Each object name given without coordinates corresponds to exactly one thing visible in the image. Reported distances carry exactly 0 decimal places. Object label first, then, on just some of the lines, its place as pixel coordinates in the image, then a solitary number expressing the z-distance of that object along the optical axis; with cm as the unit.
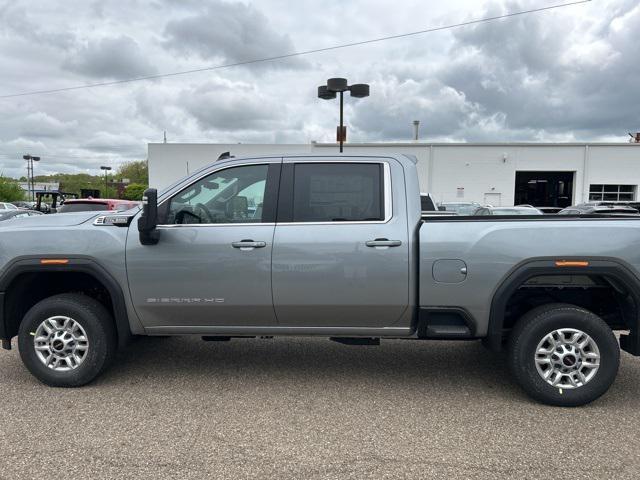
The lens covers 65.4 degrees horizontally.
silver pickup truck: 383
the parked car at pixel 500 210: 1254
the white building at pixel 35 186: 7588
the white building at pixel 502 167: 3012
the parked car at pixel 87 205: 1110
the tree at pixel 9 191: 5662
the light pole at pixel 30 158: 6569
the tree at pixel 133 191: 6889
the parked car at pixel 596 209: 1380
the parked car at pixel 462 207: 1894
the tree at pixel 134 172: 10038
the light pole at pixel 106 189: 7488
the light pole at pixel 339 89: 1412
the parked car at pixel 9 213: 1808
